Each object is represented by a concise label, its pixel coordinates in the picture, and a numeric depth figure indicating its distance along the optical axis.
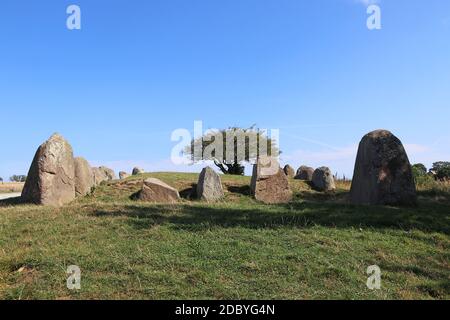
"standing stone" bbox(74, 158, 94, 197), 18.30
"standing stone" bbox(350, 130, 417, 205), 13.49
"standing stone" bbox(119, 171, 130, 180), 31.80
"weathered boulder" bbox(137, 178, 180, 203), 16.67
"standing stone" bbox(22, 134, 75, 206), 15.42
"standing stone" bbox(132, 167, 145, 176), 34.39
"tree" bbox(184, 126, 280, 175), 34.12
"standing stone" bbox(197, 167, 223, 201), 17.98
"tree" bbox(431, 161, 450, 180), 30.62
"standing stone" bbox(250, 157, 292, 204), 18.81
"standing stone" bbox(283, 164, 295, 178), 27.65
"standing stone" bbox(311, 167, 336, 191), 21.73
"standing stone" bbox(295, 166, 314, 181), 24.73
